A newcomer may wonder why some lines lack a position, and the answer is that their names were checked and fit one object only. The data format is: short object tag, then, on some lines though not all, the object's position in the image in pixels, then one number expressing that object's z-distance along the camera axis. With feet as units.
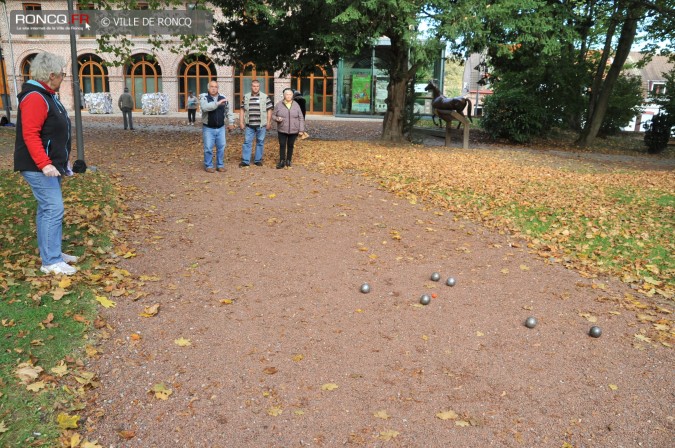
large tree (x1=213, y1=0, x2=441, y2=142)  46.32
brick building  128.98
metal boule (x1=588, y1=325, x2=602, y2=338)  16.06
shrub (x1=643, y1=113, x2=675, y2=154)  72.54
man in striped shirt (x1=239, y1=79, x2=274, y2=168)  38.47
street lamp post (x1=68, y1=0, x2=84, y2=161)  34.68
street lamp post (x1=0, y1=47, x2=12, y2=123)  79.92
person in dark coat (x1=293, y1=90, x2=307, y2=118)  54.30
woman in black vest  16.80
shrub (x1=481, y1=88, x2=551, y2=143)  72.38
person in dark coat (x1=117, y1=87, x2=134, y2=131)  75.05
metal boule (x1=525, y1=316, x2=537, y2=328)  16.54
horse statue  60.80
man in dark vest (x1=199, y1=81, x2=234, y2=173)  35.78
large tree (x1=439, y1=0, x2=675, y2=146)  46.91
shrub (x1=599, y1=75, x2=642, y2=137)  86.11
